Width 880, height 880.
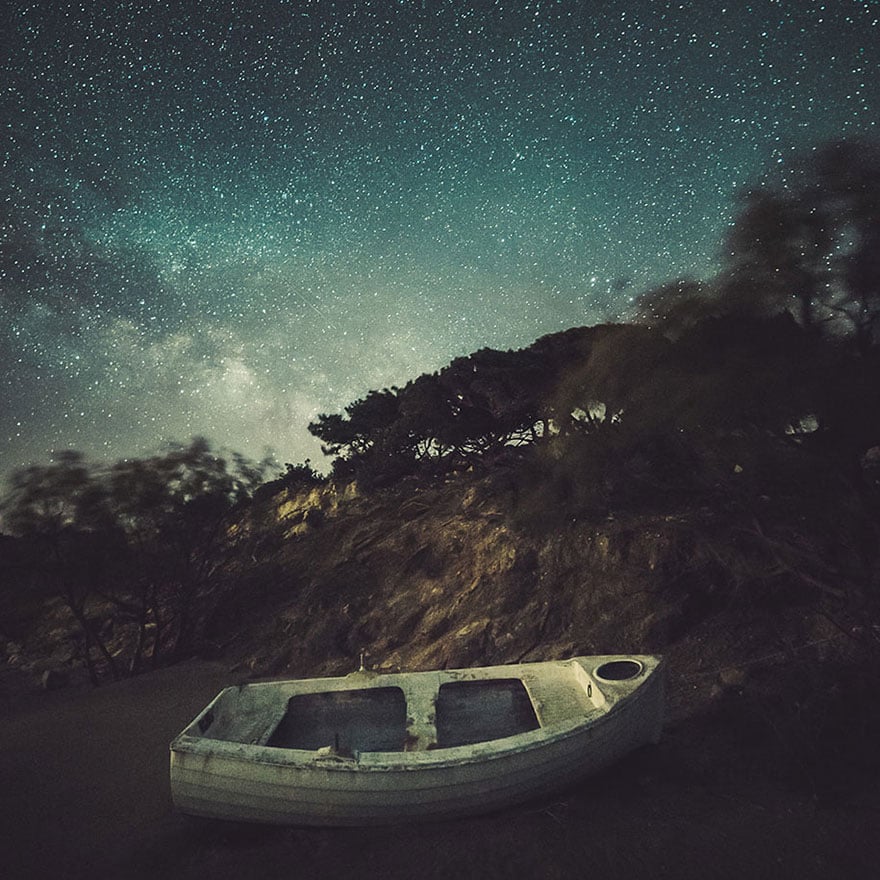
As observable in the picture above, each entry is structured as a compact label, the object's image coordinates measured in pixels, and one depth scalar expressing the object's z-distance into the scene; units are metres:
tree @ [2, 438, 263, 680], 14.94
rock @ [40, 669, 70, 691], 16.97
